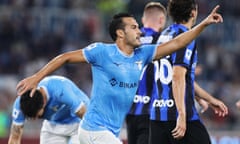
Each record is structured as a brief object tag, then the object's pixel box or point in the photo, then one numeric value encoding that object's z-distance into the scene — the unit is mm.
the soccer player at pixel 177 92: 17250
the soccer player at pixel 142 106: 20016
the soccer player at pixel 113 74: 16766
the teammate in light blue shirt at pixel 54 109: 19000
